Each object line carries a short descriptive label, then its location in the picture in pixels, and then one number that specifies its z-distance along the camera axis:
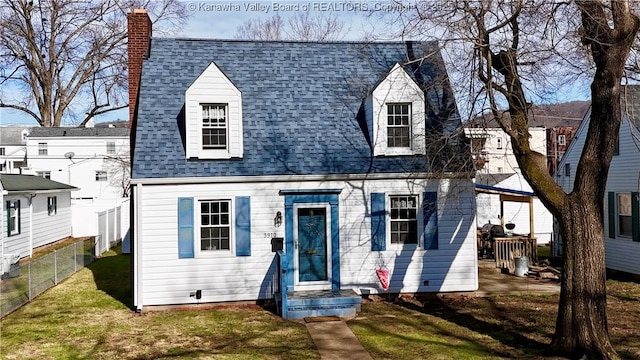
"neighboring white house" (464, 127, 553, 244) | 29.70
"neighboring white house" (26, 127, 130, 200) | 46.19
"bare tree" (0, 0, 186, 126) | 37.22
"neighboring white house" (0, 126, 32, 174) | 48.25
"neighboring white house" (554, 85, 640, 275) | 17.88
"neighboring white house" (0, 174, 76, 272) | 21.83
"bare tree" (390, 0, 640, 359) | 9.38
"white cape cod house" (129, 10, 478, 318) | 13.93
